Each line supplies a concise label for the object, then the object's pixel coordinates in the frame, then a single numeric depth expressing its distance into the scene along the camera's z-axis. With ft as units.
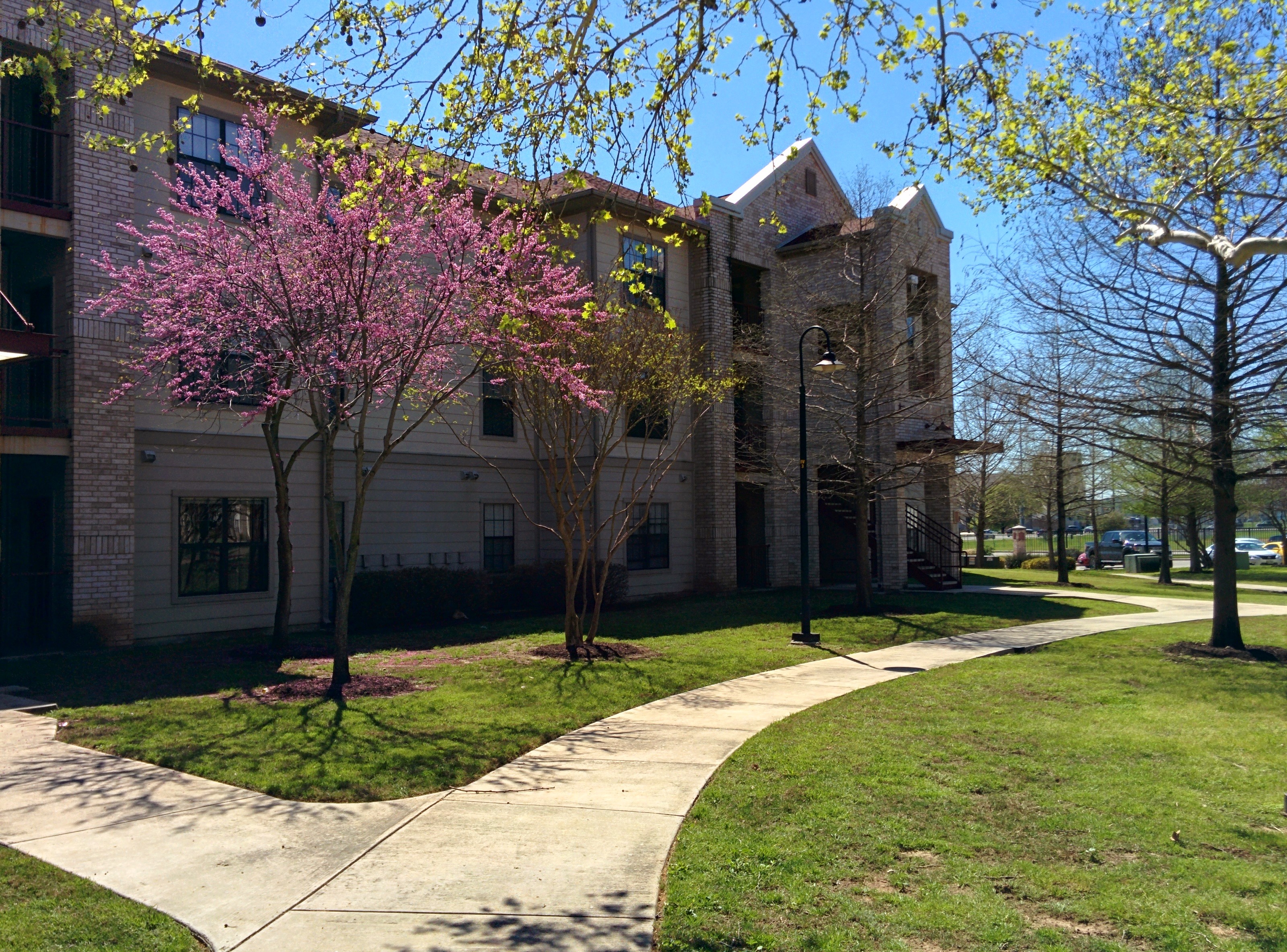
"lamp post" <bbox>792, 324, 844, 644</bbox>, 50.96
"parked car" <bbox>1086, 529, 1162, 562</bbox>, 141.08
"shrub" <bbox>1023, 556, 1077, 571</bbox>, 125.29
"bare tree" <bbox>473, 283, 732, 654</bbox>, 43.78
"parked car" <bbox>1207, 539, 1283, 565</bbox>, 157.99
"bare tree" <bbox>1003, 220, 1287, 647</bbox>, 42.86
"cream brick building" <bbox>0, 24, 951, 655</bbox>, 46.42
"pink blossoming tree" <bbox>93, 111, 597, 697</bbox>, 37.06
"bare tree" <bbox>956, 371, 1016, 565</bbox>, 51.49
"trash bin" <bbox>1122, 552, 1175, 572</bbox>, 123.85
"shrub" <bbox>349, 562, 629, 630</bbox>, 55.57
